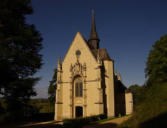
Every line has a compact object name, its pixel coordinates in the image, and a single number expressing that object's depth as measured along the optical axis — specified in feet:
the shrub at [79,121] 57.31
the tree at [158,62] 76.23
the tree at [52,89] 119.65
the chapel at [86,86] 87.66
